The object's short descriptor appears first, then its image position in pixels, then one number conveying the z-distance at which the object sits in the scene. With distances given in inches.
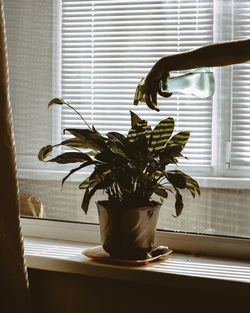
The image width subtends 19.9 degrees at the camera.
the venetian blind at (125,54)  68.0
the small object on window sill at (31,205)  75.4
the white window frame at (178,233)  66.9
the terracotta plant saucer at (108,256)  63.5
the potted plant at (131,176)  62.4
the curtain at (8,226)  64.2
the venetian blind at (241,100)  65.8
